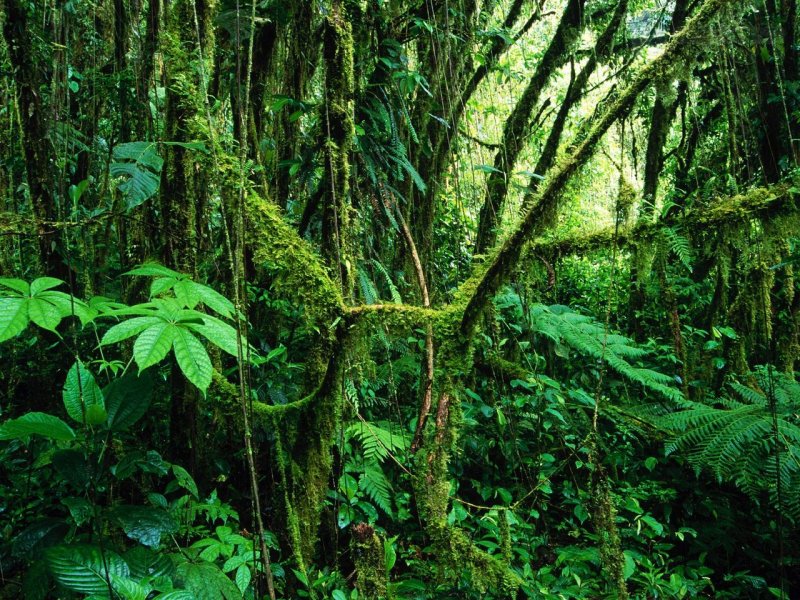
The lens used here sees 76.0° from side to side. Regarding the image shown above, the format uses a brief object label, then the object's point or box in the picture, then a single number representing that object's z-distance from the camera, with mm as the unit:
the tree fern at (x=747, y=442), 2066
